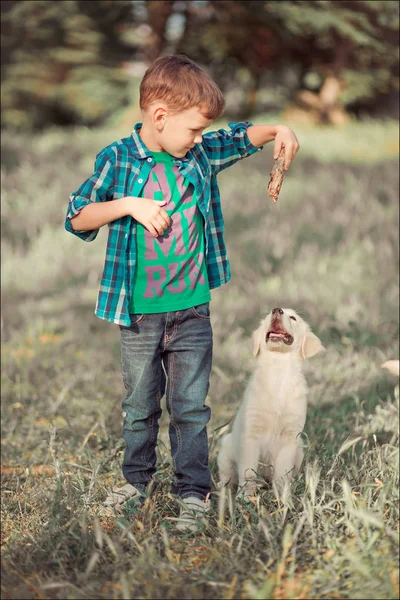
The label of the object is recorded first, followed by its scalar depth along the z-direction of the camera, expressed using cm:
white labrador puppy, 360
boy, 314
